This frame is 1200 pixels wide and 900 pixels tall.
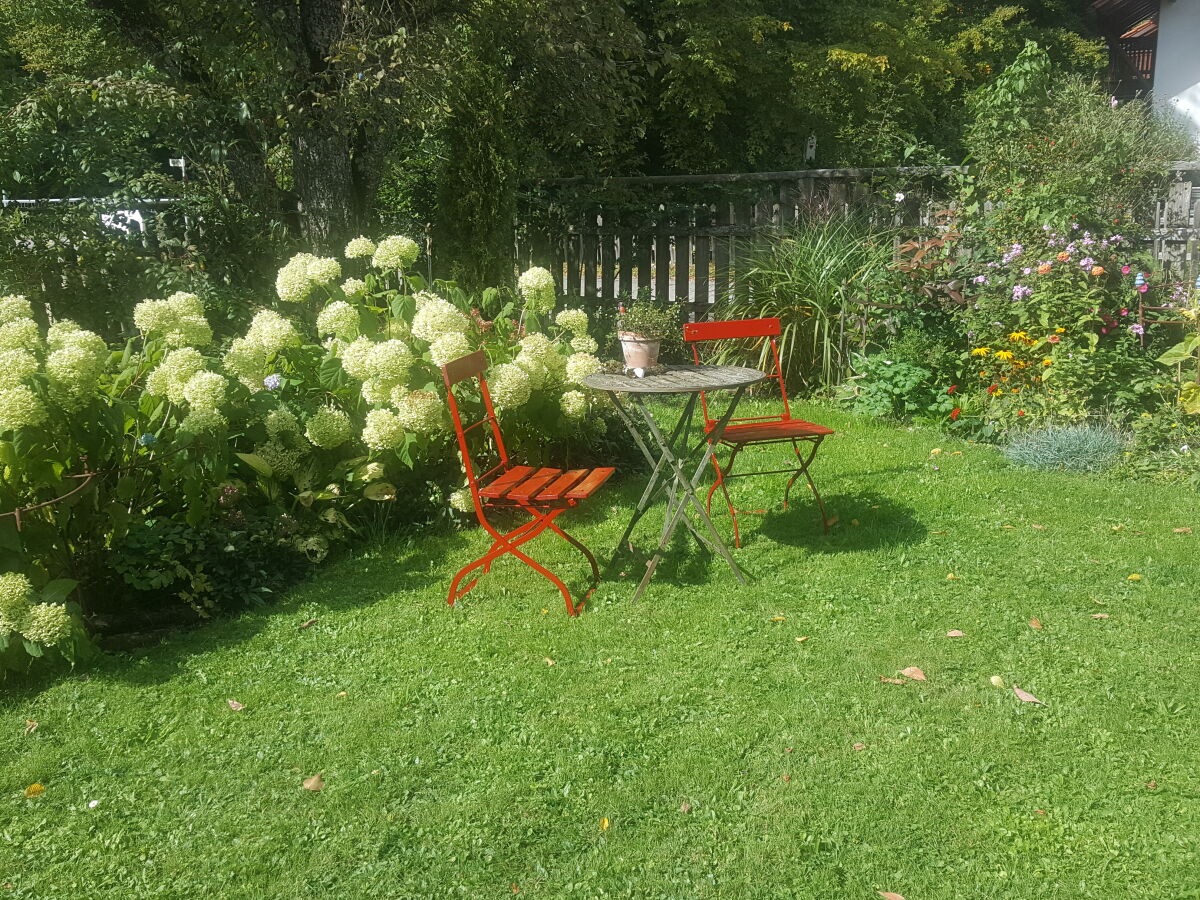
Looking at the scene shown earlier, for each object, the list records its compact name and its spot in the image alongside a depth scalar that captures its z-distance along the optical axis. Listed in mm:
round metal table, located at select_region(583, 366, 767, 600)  4457
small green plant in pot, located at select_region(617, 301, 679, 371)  4809
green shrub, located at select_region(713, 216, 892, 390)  7953
